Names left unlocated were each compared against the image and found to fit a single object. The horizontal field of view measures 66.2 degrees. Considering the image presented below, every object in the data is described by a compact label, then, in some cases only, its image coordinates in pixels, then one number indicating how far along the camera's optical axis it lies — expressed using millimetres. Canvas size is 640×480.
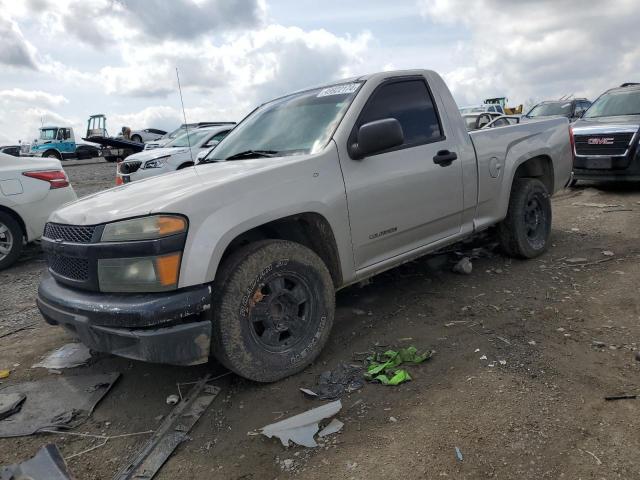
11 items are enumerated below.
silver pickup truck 2539
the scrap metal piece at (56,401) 2768
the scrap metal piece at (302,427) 2422
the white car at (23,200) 5883
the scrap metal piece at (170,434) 2322
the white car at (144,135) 28781
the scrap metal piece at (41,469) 2199
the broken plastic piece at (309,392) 2785
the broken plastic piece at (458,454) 2199
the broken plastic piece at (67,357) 3461
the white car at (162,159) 9797
